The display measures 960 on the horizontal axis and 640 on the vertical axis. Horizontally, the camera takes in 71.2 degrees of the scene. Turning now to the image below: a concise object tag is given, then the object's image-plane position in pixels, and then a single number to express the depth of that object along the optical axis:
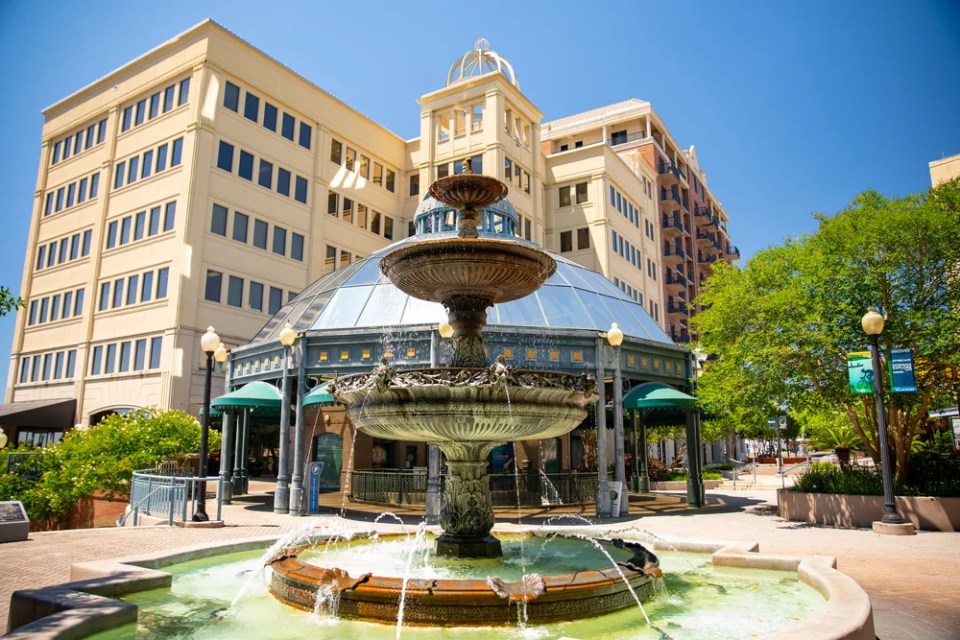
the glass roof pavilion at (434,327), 18.25
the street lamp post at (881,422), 13.85
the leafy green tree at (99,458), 19.44
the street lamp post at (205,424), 14.49
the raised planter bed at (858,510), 14.16
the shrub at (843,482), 15.78
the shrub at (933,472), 15.11
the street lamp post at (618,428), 18.09
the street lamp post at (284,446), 18.61
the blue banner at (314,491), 18.17
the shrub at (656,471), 31.55
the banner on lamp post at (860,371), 14.73
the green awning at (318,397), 17.86
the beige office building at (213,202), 34.41
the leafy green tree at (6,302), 10.19
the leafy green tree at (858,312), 15.67
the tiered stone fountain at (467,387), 7.13
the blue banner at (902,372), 13.96
